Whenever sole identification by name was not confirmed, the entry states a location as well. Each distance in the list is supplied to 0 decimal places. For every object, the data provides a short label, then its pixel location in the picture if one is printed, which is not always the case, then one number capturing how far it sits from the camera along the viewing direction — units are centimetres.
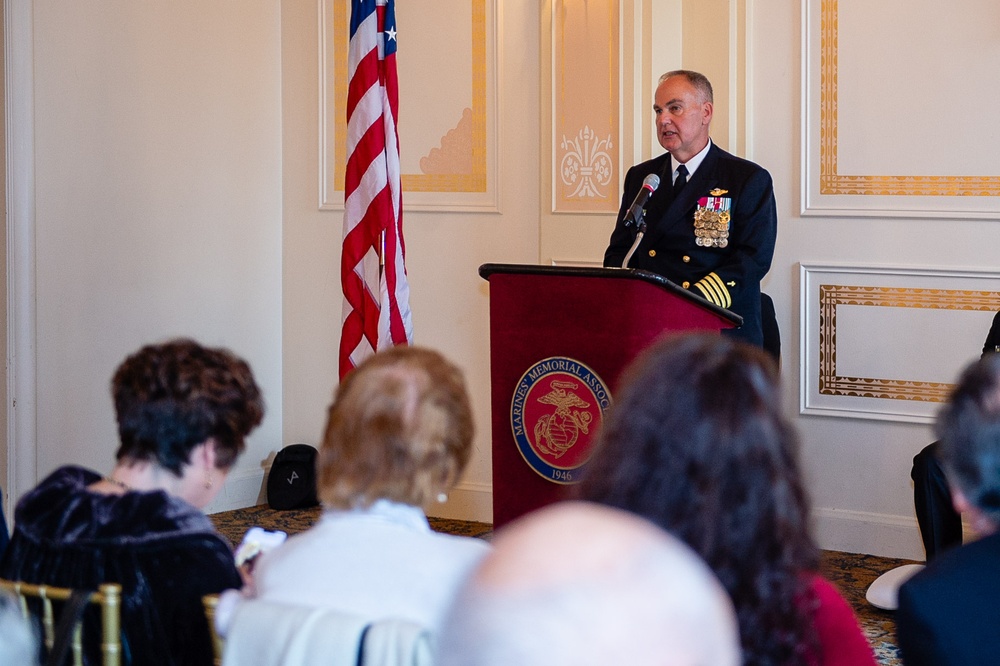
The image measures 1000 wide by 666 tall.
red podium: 695
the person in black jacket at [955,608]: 288
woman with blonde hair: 291
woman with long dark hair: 238
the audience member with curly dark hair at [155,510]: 345
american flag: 945
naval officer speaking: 858
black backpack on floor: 1152
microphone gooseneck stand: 776
